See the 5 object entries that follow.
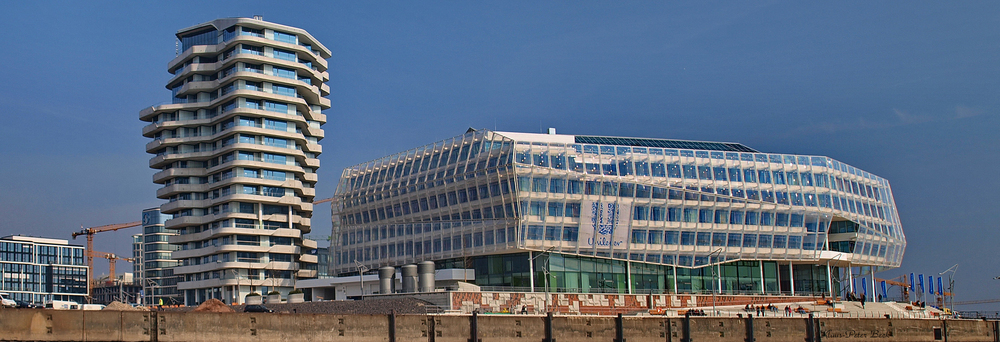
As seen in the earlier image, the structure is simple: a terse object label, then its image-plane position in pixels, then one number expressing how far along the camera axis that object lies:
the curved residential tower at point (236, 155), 141.12
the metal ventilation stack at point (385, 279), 114.44
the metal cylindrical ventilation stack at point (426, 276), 109.50
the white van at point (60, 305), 79.48
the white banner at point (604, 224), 111.12
